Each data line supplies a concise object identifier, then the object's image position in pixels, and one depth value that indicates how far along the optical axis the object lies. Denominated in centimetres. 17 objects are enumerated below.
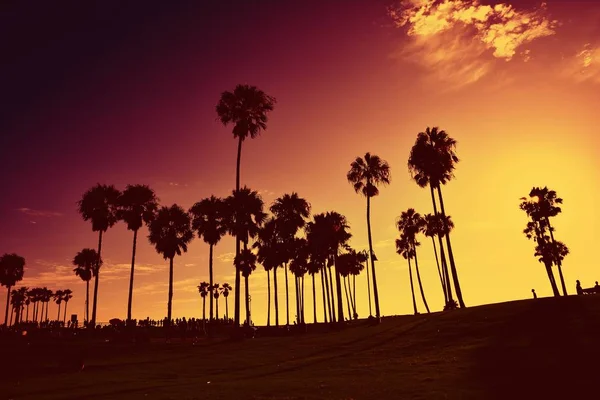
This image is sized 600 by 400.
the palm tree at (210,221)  6066
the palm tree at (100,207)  5741
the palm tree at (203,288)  12068
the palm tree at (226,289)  13264
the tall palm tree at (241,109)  4584
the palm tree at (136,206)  5584
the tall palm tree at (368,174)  5159
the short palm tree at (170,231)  5944
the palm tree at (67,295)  14275
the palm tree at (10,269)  8375
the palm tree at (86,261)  8031
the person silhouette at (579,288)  4101
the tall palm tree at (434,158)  4781
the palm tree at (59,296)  14091
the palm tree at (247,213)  5197
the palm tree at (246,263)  3923
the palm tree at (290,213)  5891
